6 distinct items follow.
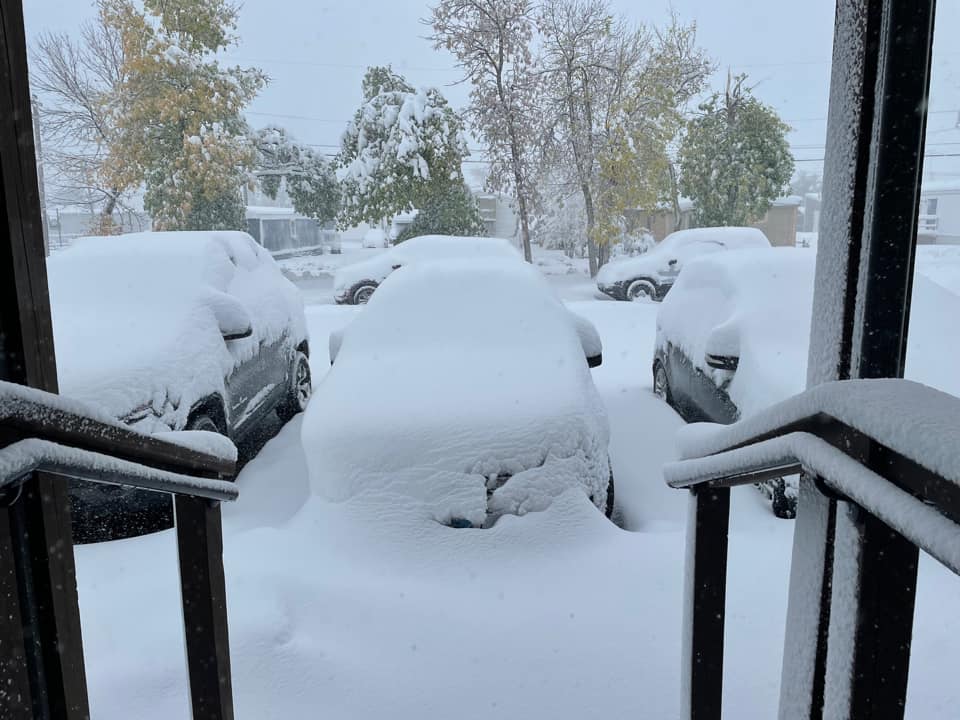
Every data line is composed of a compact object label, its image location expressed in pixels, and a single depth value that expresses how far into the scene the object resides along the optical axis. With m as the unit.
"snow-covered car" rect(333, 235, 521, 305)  9.60
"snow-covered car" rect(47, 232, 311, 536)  3.65
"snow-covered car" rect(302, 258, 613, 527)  3.29
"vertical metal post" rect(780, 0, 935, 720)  1.23
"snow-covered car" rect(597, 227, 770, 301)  12.42
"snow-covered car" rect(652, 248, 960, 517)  3.74
